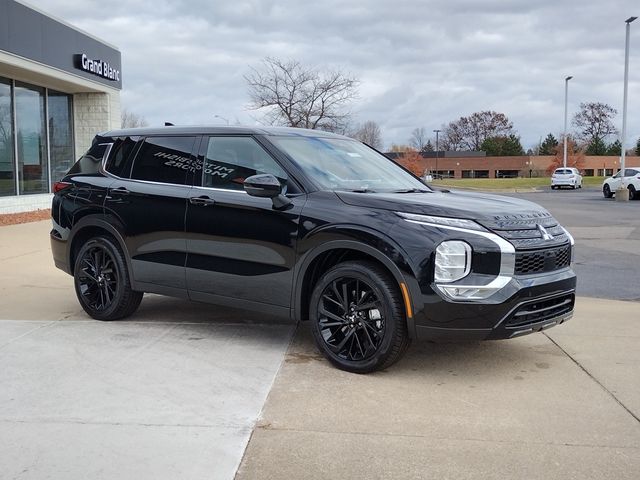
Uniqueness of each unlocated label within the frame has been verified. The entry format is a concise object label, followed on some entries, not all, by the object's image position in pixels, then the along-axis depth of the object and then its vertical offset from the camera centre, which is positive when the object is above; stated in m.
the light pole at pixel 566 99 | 50.38 +5.87
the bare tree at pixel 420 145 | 118.88 +5.41
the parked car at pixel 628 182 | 31.89 -0.37
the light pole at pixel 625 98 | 31.14 +3.78
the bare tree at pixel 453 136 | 127.12 +7.52
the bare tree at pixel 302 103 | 31.95 +3.49
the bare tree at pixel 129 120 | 74.14 +6.45
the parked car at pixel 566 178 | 47.50 -0.25
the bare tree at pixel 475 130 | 123.75 +8.62
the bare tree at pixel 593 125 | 104.69 +8.20
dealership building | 17.08 +2.45
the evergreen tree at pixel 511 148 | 113.12 +4.60
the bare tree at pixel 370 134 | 61.78 +4.25
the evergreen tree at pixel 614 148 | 102.47 +4.24
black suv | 4.47 -0.52
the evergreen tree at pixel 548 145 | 116.19 +5.48
